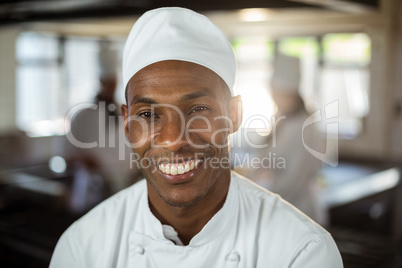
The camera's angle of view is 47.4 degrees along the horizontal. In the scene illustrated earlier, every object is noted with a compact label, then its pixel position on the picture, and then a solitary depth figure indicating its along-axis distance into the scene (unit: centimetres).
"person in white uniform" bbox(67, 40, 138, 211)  163
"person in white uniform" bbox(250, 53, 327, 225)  167
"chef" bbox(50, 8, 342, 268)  81
